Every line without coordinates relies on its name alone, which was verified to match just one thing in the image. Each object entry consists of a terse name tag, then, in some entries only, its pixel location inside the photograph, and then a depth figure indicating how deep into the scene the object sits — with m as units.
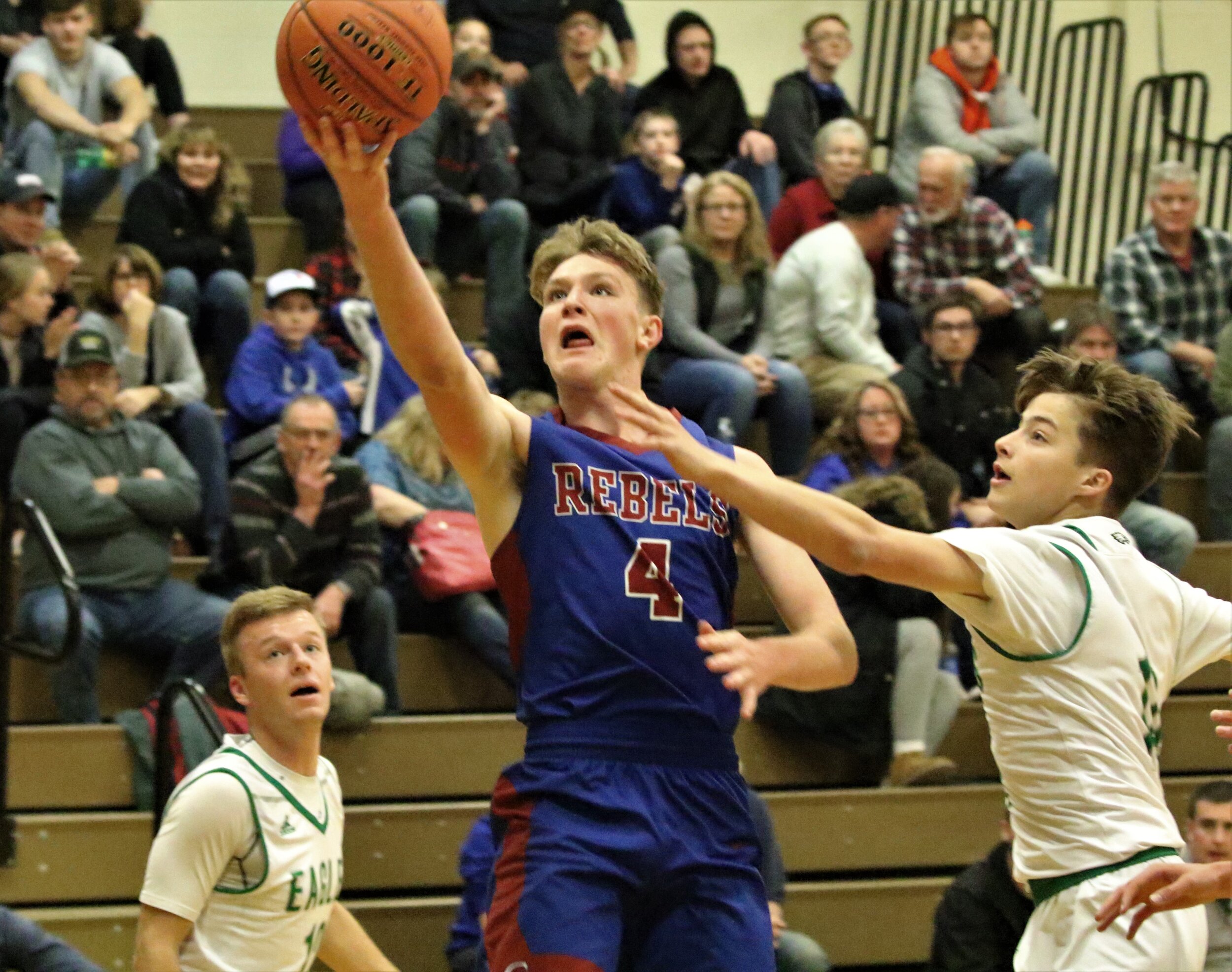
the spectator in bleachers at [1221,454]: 15.89
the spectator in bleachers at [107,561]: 12.48
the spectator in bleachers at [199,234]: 15.59
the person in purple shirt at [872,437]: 14.03
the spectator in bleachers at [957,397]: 15.16
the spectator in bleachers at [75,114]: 16.37
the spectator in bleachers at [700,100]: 18.60
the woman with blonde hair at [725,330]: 14.86
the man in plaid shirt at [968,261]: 16.57
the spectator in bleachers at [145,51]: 18.17
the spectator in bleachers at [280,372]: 14.55
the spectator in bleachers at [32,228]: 14.44
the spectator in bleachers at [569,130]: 17.22
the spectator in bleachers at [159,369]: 14.03
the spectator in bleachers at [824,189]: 17.34
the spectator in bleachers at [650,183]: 17.08
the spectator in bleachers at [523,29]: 19.04
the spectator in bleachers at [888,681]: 12.94
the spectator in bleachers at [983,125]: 19.04
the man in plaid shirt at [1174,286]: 16.64
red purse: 13.32
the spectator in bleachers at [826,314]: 15.84
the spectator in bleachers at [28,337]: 13.68
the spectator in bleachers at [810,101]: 18.88
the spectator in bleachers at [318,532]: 12.81
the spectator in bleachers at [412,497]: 13.55
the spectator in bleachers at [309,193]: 16.80
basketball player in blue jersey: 5.73
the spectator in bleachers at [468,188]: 16.29
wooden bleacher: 11.97
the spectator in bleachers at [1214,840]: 10.82
